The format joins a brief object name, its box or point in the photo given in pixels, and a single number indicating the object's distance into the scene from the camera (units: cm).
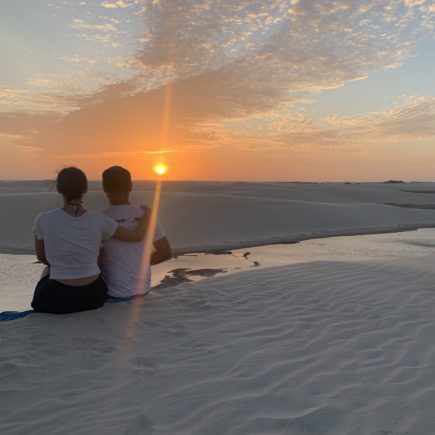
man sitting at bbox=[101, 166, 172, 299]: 502
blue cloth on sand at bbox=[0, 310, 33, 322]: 497
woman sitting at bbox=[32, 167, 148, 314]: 449
